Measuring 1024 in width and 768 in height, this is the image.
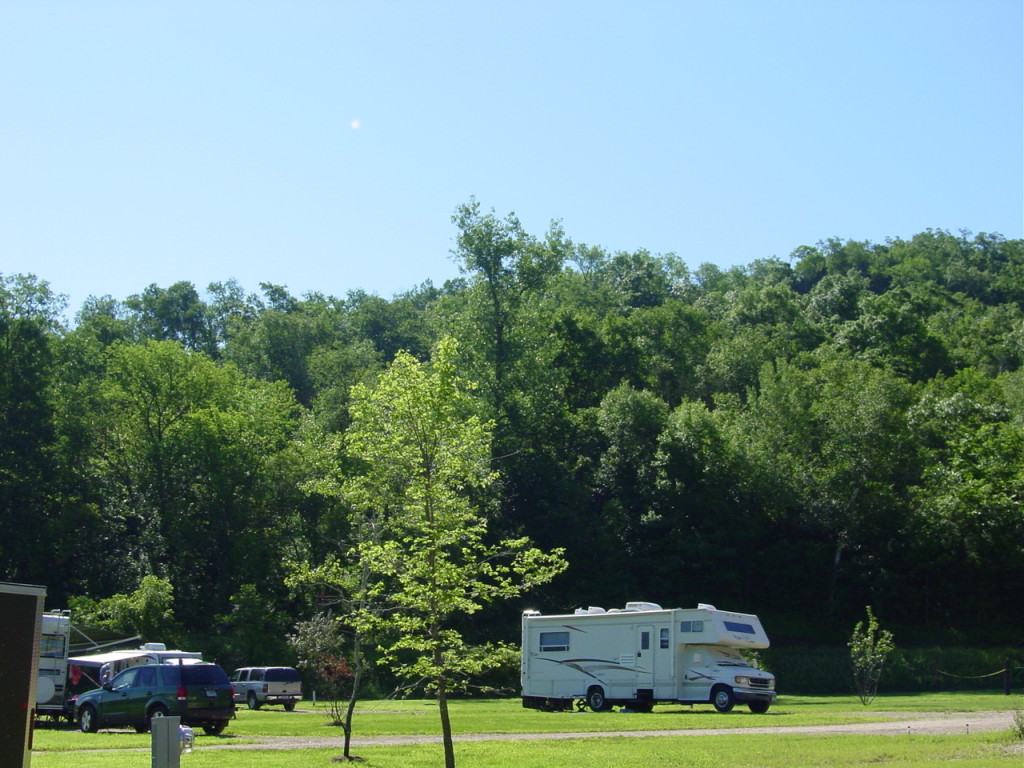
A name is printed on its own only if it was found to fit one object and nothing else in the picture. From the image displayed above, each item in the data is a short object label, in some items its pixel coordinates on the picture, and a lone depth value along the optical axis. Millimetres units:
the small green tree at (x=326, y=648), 23516
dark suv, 22469
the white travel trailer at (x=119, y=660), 27528
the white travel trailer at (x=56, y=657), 26312
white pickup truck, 36875
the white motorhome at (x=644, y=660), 29094
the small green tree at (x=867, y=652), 31506
